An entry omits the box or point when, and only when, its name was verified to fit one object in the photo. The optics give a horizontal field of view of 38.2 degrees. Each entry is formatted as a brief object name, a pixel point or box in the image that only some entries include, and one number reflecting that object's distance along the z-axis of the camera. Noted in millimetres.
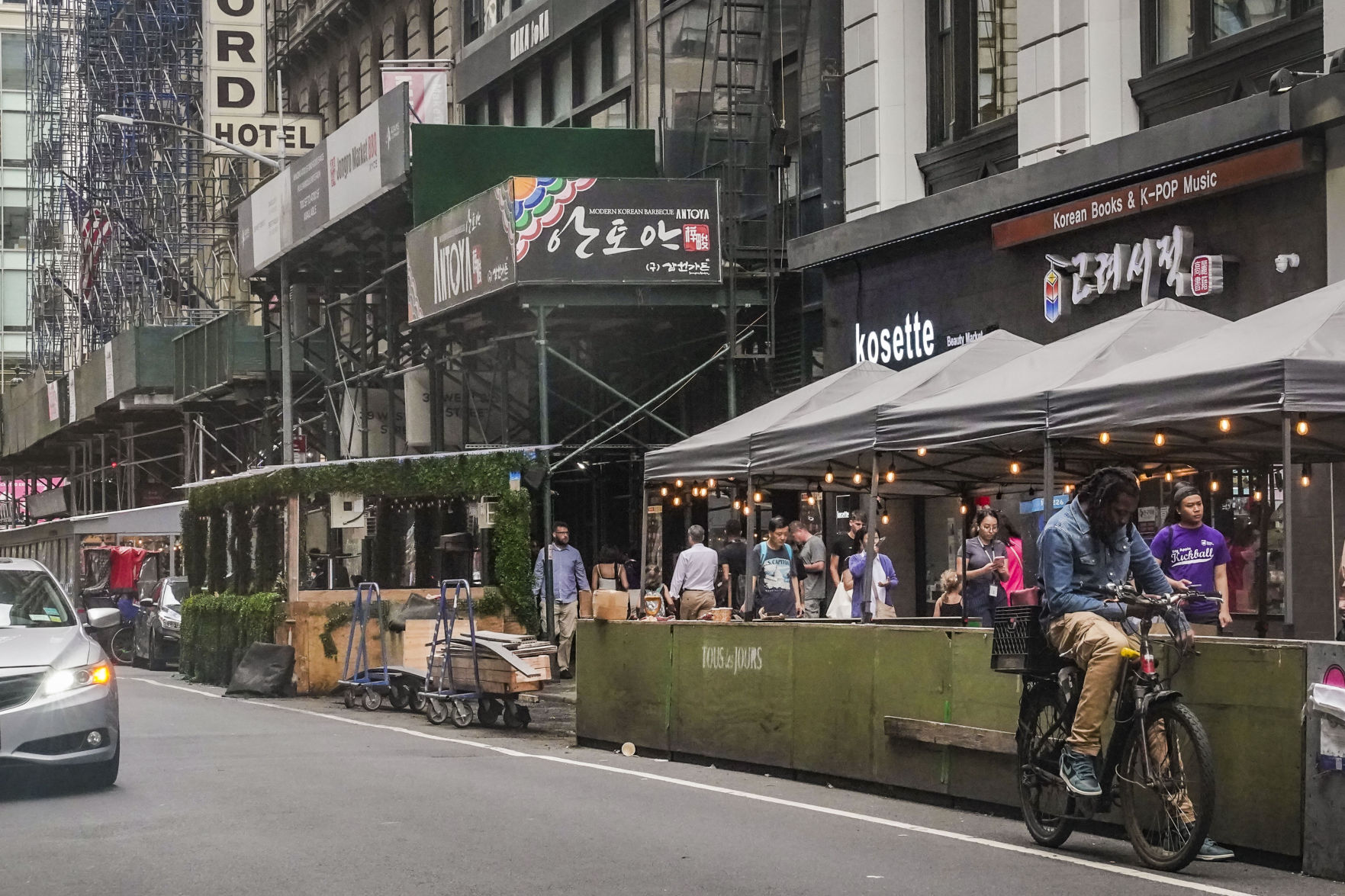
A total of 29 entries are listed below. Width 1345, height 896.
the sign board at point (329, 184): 28375
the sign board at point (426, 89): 33375
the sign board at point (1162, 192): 16281
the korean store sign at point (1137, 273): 17297
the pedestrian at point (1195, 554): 13602
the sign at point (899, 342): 21891
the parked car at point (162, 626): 30375
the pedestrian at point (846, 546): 21016
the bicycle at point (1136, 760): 8859
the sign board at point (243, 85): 39938
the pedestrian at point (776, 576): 19062
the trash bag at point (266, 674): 22328
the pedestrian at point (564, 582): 23172
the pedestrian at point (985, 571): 17625
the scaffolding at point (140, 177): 47906
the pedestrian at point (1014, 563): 18172
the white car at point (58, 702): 11367
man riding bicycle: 9320
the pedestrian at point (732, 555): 21578
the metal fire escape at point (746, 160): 25203
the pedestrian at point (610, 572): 24141
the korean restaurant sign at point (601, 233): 24125
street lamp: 34469
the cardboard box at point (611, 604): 19406
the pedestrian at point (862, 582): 19112
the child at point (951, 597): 17859
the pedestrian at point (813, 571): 21031
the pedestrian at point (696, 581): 19734
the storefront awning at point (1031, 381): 13031
